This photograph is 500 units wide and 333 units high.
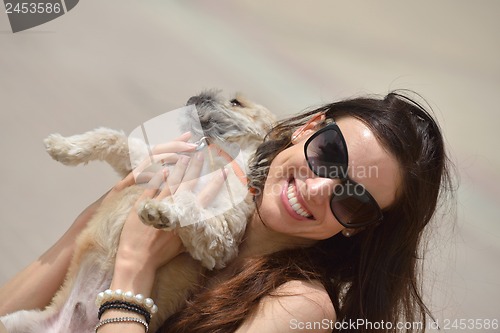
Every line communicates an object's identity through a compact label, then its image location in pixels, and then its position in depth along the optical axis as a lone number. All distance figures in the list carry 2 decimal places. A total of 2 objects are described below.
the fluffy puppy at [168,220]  3.04
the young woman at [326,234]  2.98
